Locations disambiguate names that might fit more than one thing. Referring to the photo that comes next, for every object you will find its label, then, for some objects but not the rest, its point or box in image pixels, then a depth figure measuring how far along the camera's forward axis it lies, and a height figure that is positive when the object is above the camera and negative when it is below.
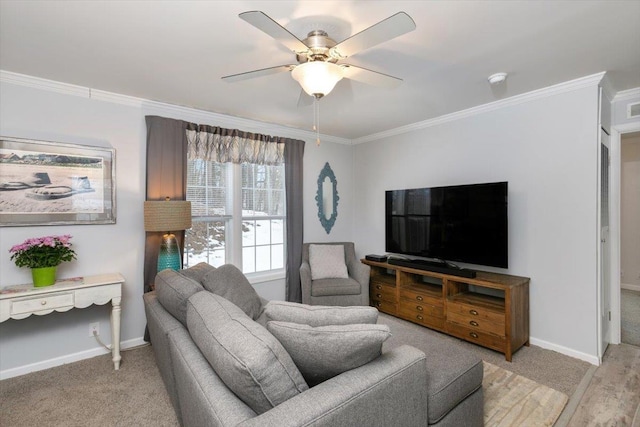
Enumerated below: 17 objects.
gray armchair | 3.50 -0.88
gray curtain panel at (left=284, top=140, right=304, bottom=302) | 3.91 -0.04
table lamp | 2.69 -0.07
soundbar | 2.93 -0.57
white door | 2.55 -0.40
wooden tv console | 2.65 -0.92
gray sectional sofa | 1.02 -0.63
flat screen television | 2.86 -0.11
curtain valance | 3.23 +0.79
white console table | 2.11 -0.61
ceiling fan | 1.37 +0.87
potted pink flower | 2.24 -0.31
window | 3.36 -0.01
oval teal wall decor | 4.34 +0.23
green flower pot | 2.27 -0.46
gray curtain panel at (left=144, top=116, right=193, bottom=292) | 2.94 +0.47
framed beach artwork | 2.39 +0.27
